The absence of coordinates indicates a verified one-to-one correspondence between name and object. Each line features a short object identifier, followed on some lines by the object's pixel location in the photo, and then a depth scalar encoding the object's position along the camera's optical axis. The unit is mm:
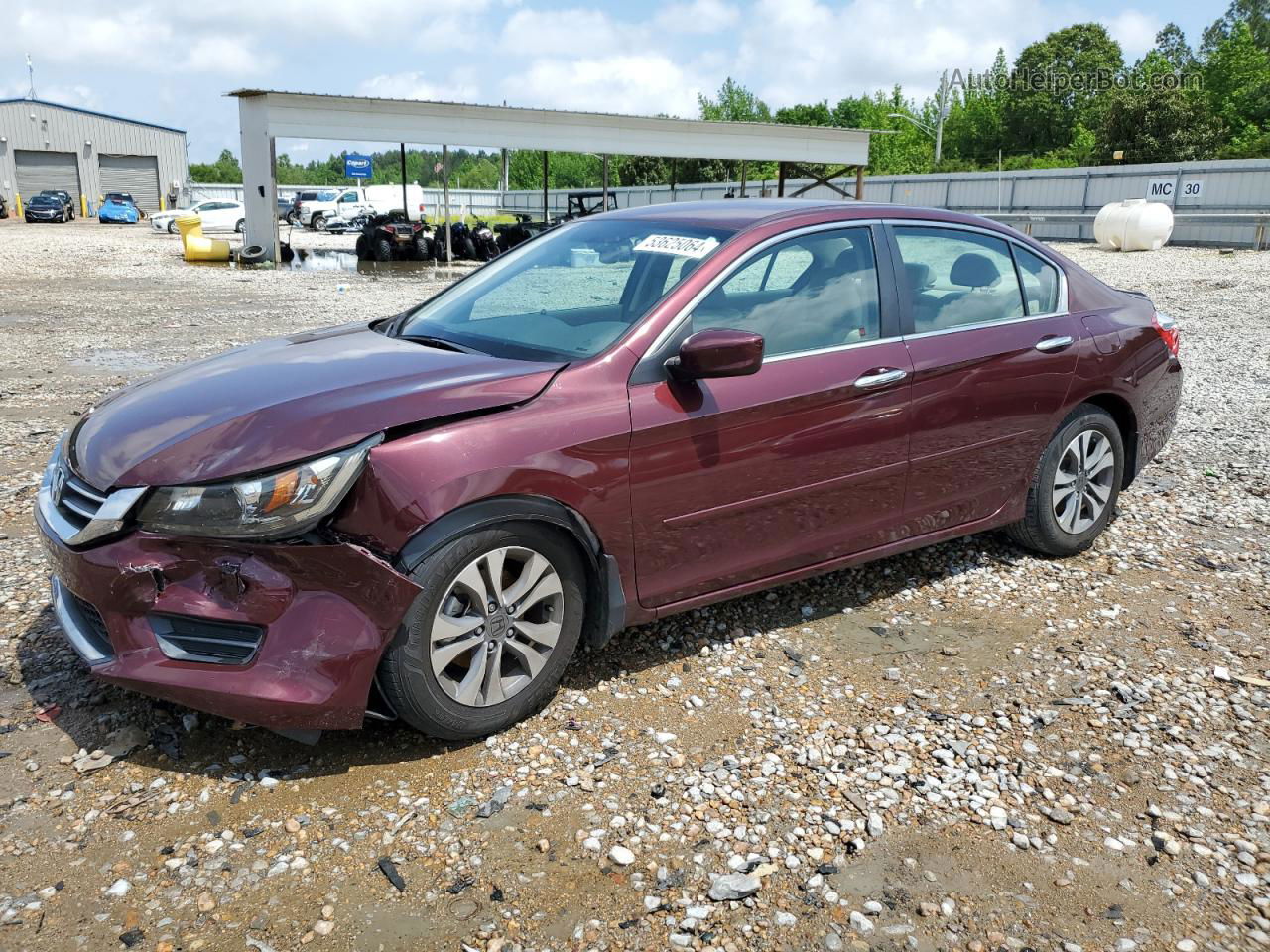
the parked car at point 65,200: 50094
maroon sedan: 3062
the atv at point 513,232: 28641
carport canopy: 25266
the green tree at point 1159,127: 51750
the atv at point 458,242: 29531
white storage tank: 29469
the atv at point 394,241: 28875
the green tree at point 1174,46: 97750
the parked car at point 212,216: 42281
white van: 47781
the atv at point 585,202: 30727
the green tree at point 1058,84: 77938
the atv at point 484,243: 29859
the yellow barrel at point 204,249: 27688
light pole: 70888
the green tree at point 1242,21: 89500
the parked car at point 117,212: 51281
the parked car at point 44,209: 48938
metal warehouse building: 59969
